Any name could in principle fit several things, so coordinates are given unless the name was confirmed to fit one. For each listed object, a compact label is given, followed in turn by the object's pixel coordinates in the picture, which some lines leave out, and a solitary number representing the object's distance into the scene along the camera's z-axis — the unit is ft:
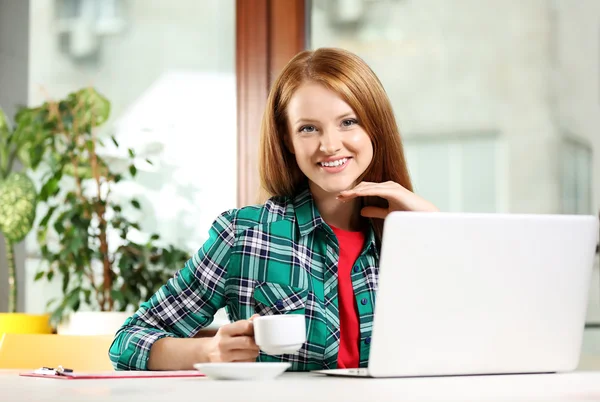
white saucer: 5.10
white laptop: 5.13
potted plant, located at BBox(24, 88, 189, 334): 8.88
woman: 6.59
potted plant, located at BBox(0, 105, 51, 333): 9.04
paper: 5.48
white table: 4.58
